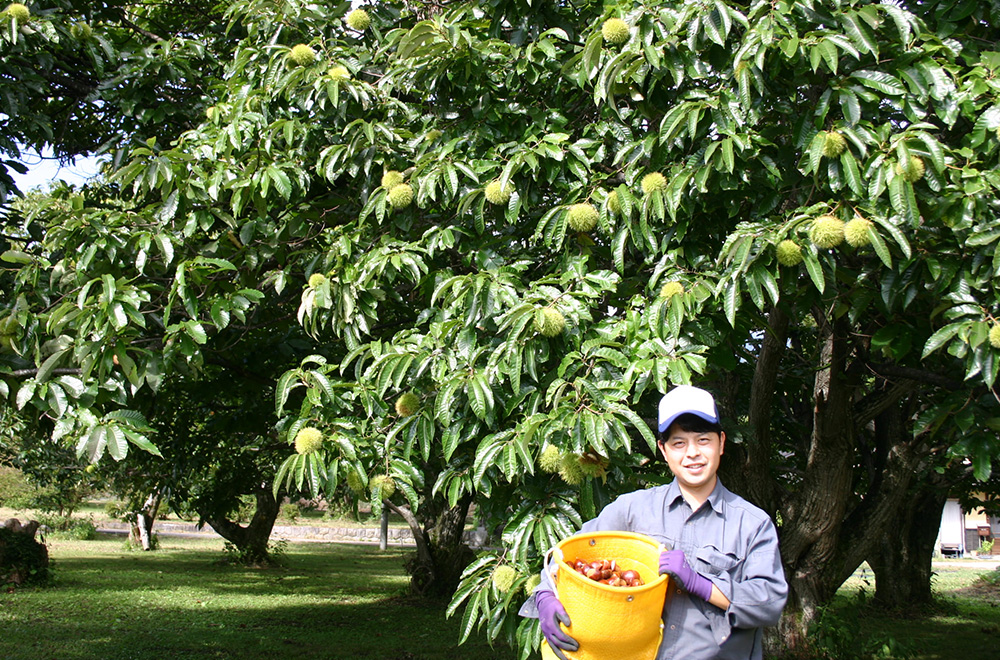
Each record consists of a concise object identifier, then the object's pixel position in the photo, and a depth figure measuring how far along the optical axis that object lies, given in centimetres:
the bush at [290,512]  2130
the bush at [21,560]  892
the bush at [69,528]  1623
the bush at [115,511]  1425
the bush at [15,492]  1786
